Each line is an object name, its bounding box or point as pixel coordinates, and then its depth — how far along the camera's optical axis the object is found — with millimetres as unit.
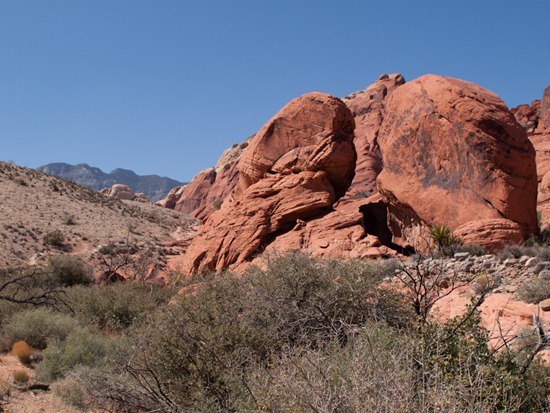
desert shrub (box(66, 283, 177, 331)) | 15508
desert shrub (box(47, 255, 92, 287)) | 22441
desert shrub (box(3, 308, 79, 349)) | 13469
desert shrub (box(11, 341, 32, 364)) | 12078
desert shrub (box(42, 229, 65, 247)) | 27469
